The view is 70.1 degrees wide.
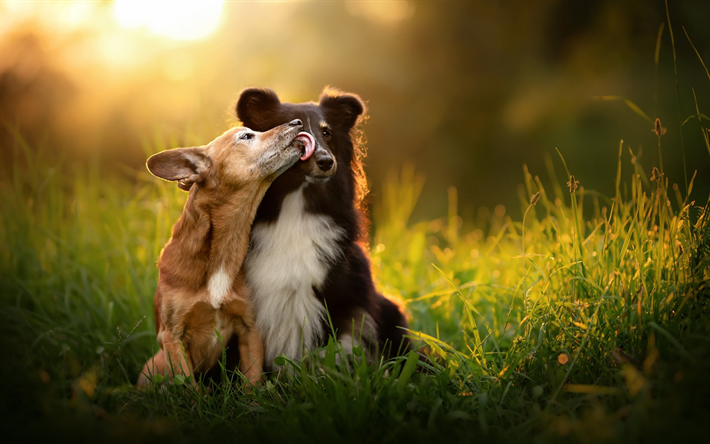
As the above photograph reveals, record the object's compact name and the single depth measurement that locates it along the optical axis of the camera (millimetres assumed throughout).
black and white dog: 3039
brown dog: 2895
